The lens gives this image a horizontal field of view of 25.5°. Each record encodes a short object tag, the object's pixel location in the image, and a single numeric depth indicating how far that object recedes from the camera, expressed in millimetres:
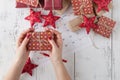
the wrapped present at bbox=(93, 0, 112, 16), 989
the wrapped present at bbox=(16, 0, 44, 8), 964
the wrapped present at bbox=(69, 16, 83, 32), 999
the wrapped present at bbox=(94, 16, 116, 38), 1001
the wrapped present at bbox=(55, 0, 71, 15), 997
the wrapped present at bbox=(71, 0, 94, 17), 979
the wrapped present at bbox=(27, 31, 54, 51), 923
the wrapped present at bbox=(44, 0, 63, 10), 960
